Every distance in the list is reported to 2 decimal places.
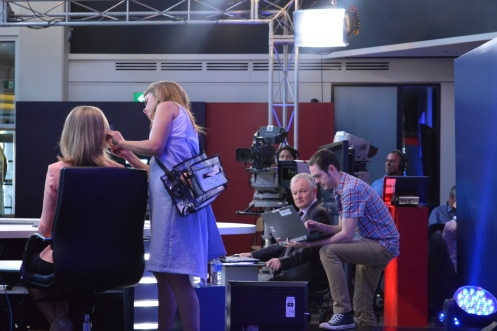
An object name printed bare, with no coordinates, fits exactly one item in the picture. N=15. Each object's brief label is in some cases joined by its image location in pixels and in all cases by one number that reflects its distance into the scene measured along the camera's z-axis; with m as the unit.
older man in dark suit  8.08
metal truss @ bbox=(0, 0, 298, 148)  13.86
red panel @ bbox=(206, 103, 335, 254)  15.61
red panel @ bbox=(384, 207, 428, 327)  8.70
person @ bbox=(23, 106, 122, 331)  5.04
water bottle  7.93
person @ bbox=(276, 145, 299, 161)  11.80
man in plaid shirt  7.83
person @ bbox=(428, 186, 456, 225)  11.36
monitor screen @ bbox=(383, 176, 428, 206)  9.01
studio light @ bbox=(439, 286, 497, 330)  6.56
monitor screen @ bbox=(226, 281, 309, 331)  6.03
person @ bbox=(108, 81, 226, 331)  5.48
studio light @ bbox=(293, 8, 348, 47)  13.02
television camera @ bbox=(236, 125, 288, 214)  10.06
